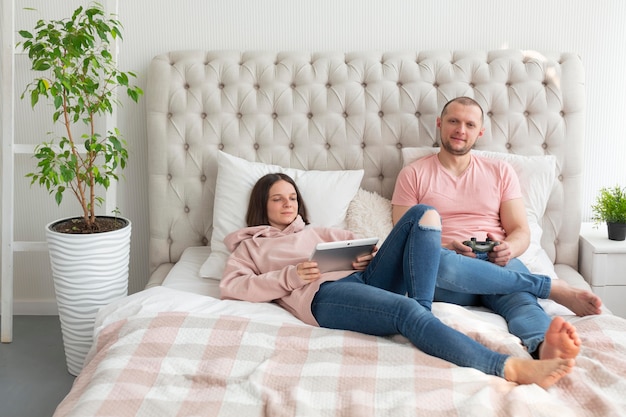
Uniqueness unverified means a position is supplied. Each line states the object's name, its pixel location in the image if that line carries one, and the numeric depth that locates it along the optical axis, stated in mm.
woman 1714
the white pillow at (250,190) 2588
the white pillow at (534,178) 2619
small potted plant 2627
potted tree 2398
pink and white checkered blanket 1500
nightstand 2570
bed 2621
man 2367
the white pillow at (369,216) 2537
